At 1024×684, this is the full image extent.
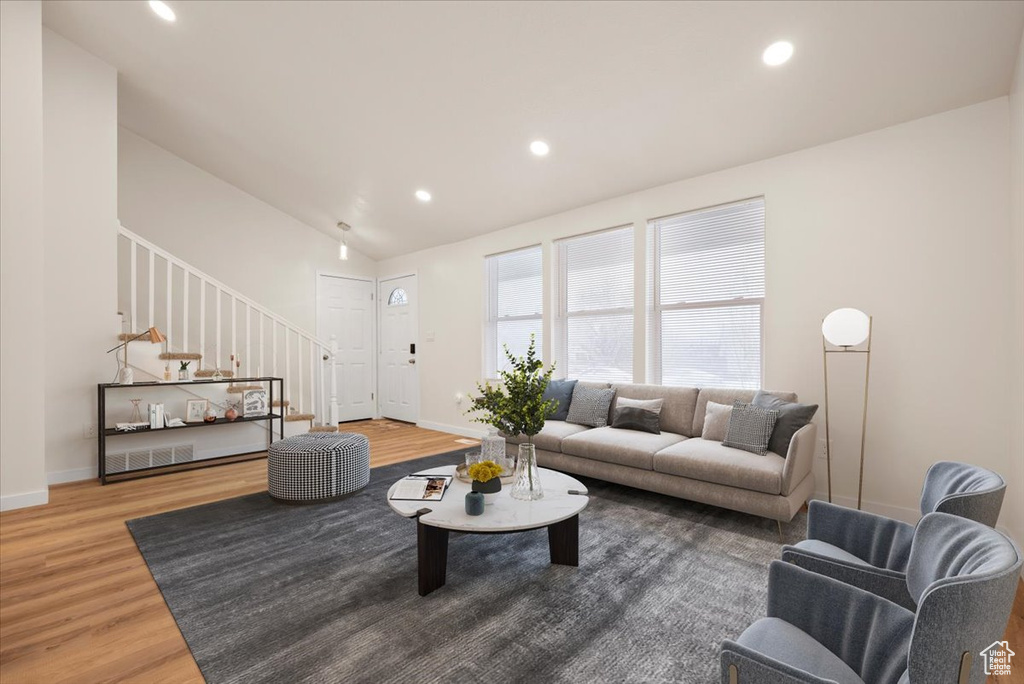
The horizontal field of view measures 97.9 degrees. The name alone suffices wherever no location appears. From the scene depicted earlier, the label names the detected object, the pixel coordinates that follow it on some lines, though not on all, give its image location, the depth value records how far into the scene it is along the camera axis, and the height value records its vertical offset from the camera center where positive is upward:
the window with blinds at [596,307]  4.59 +0.35
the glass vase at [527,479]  2.37 -0.76
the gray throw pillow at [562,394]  4.50 -0.56
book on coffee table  2.39 -0.84
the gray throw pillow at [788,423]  3.01 -0.57
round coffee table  2.07 -0.86
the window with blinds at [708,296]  3.77 +0.39
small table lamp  4.10 -0.28
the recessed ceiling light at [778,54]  2.59 +1.70
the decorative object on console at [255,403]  4.92 -0.72
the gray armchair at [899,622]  0.86 -0.71
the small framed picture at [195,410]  4.67 -0.76
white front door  6.79 -0.17
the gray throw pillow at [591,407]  4.16 -0.65
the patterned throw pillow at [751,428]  3.07 -0.63
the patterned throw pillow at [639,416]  3.81 -0.67
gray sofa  2.79 -0.87
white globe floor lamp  2.89 +0.07
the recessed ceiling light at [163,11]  3.34 +2.50
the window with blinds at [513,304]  5.38 +0.45
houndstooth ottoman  3.34 -0.99
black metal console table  3.90 -0.88
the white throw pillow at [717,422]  3.43 -0.64
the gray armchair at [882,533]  1.34 -0.74
